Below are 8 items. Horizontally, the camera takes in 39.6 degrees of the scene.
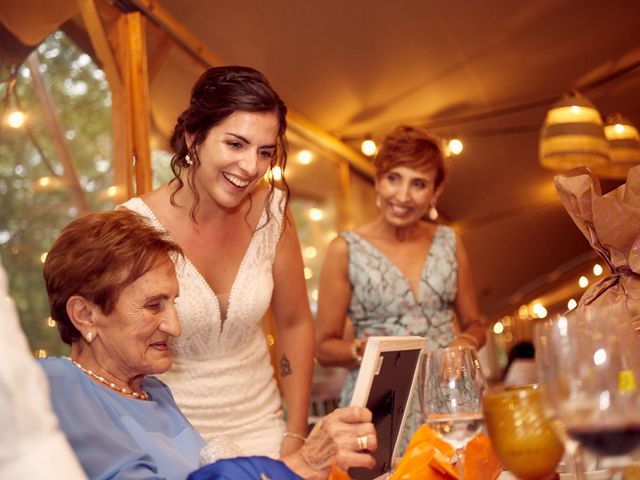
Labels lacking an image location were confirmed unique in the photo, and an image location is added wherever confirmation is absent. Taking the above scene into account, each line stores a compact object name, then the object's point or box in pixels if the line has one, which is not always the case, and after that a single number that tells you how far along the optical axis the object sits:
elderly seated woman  1.42
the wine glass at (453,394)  1.18
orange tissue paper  1.36
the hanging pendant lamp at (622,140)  3.67
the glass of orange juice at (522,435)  1.10
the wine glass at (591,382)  0.83
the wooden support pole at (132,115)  3.39
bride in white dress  2.23
